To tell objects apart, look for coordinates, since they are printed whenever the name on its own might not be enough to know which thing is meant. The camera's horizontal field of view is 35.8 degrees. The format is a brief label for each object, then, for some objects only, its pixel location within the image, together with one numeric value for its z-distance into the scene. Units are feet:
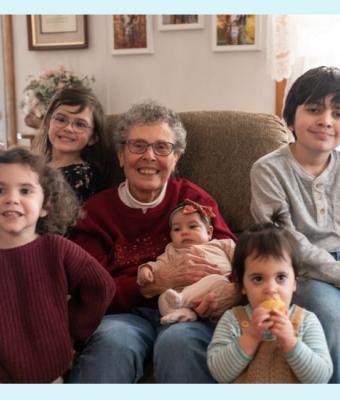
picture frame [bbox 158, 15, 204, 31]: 10.37
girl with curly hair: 4.09
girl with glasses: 6.05
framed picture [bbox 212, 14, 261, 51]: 9.98
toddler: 3.83
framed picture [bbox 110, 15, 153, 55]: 10.78
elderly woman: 4.34
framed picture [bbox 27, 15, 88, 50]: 11.31
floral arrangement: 10.28
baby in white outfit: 4.93
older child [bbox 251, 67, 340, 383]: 4.93
